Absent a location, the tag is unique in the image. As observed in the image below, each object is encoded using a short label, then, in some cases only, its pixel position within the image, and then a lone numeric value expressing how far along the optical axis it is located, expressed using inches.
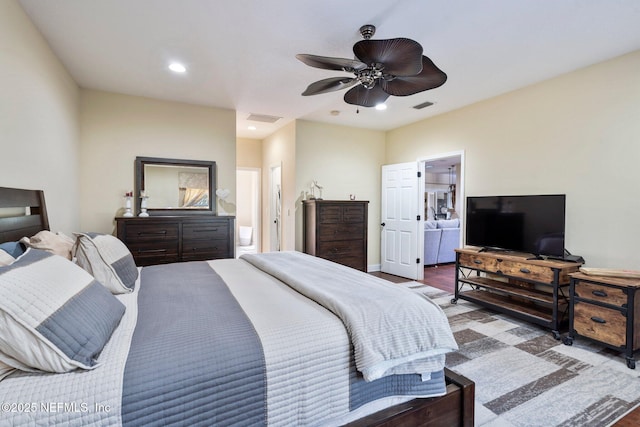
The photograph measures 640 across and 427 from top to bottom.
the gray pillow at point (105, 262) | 70.0
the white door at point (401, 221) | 204.1
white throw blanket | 49.7
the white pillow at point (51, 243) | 71.2
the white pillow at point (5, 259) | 53.7
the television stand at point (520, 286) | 114.2
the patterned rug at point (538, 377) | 71.3
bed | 36.4
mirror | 163.2
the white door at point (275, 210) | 243.1
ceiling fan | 77.1
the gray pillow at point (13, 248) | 62.7
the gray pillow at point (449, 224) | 246.7
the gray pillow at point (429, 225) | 236.7
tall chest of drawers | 191.8
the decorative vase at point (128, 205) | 155.7
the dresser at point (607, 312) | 91.5
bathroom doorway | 333.7
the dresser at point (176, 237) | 148.3
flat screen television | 122.3
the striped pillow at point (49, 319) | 35.9
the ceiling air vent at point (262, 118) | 192.7
